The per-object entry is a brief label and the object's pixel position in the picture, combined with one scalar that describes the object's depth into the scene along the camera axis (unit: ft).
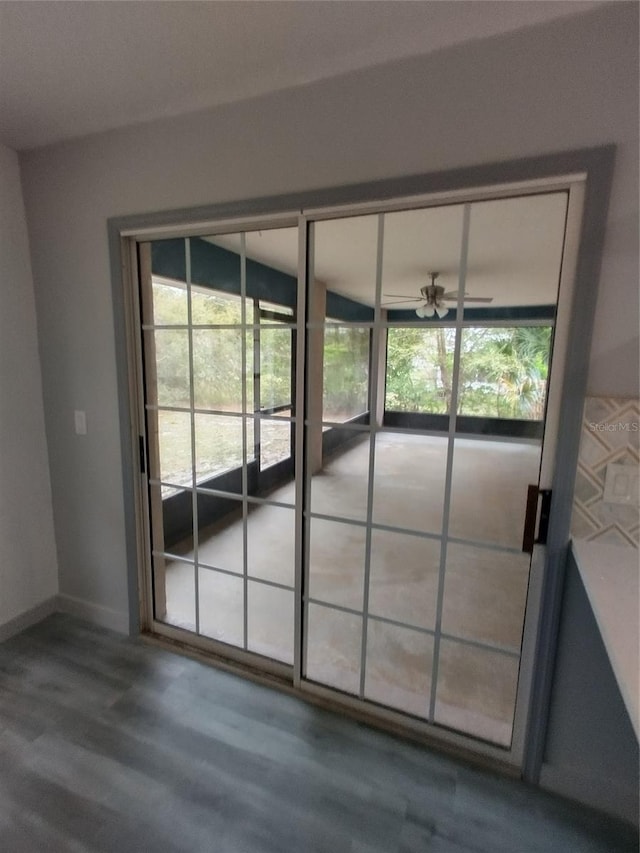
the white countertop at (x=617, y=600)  2.50
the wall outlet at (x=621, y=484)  3.99
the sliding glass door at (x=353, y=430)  4.57
